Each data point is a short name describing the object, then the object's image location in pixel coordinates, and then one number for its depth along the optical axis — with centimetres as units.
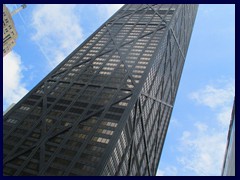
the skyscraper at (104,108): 7475
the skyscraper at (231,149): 6178
